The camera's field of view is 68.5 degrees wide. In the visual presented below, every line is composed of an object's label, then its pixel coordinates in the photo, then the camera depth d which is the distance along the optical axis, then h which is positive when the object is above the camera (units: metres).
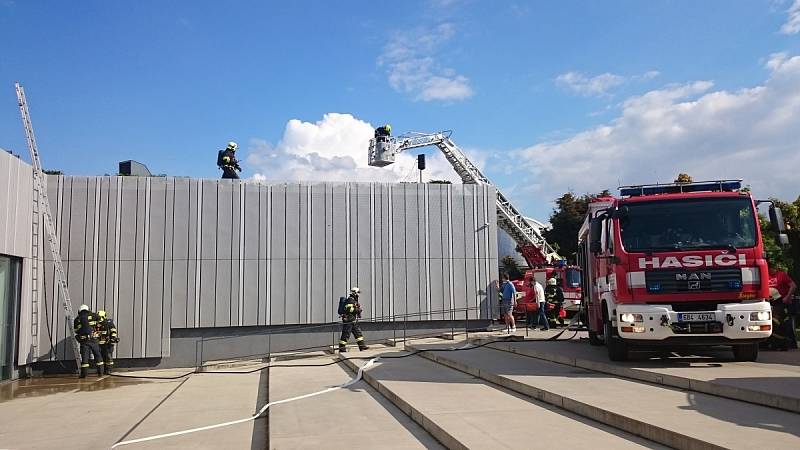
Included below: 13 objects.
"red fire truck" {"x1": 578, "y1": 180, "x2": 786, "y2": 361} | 8.70 +0.00
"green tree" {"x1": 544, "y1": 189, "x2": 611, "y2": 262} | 40.22 +3.53
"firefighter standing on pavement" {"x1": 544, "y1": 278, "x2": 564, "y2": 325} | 19.97 -0.75
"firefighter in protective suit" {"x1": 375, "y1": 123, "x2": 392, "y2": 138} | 30.00 +7.53
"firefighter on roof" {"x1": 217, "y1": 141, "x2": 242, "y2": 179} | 18.52 +3.76
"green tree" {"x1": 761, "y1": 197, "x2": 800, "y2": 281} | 13.52 +0.73
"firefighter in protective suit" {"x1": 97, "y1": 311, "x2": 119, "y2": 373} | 15.45 -1.37
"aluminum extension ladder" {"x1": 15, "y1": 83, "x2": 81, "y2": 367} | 15.43 +1.43
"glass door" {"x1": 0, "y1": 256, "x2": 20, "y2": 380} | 14.21 -0.51
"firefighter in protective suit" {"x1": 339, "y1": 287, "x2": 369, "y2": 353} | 15.82 -1.07
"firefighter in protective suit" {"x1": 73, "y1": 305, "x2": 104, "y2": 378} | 14.66 -1.23
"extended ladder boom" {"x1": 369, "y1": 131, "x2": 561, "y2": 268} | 29.16 +5.23
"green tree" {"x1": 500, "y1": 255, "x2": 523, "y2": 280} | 37.38 +0.60
